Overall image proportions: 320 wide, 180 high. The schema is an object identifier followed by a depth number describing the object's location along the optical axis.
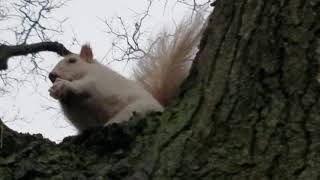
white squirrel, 3.43
